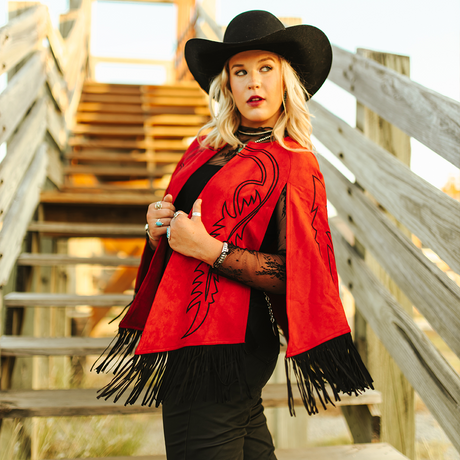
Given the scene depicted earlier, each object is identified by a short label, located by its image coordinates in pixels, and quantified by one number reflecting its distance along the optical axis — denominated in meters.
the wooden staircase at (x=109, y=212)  1.80
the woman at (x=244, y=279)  1.06
